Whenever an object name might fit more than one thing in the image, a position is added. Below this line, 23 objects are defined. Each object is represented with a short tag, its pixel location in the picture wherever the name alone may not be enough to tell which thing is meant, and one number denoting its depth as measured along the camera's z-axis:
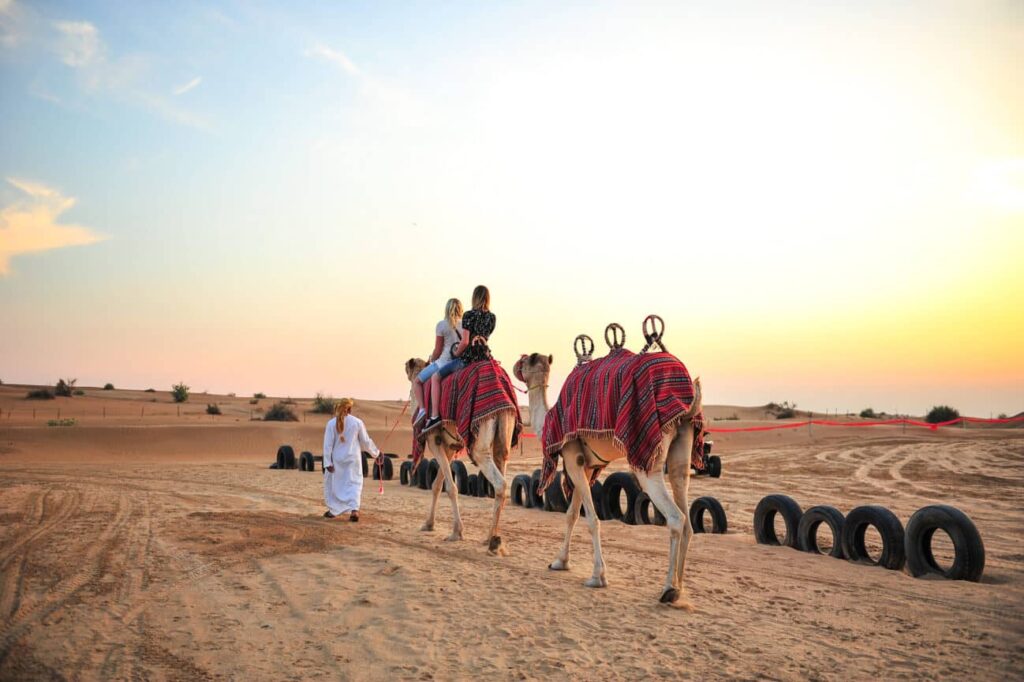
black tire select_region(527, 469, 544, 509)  15.91
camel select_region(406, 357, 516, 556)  10.47
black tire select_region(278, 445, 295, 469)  27.16
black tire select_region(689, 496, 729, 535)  11.82
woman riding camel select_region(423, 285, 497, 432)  11.34
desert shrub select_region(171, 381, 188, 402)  70.38
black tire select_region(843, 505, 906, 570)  9.24
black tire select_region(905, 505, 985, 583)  8.53
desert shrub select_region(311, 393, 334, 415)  60.09
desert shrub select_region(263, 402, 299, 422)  51.75
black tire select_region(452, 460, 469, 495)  19.28
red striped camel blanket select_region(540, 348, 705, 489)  7.70
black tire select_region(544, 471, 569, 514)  15.32
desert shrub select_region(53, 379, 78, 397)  66.61
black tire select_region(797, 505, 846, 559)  10.00
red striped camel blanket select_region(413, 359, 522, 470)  11.00
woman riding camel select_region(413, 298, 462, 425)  11.67
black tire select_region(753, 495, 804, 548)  10.77
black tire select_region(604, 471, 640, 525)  13.20
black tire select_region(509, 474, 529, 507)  16.34
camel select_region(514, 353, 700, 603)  7.64
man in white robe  13.84
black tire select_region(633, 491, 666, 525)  13.09
